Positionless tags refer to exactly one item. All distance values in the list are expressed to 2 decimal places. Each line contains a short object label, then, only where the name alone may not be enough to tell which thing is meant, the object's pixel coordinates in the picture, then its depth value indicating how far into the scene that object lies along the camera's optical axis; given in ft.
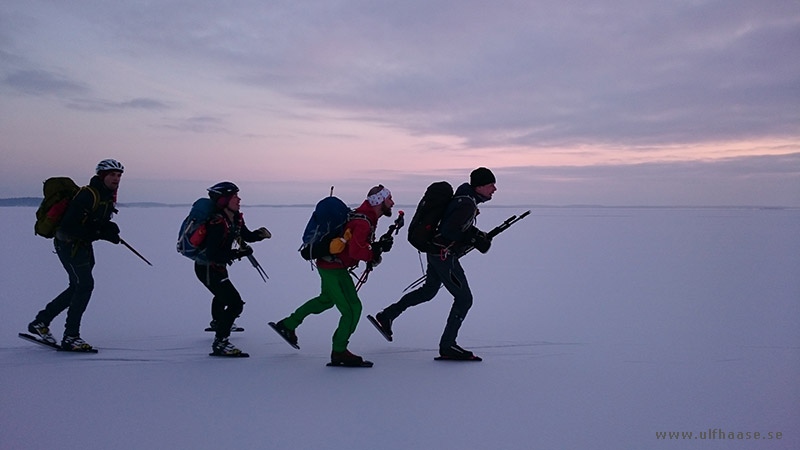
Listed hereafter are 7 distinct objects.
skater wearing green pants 16.37
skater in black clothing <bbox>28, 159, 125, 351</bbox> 17.46
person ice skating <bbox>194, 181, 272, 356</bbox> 16.89
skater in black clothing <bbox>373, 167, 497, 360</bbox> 17.38
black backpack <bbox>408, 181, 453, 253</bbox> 17.83
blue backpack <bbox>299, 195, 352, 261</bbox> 16.60
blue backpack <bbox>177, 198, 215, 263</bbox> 16.85
